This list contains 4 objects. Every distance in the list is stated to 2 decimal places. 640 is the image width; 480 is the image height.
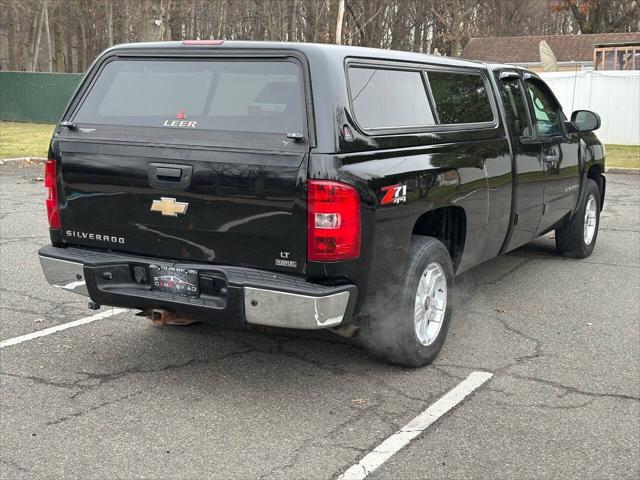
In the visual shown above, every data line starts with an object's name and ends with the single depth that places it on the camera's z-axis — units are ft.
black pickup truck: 12.96
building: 134.00
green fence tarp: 92.63
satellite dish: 102.43
